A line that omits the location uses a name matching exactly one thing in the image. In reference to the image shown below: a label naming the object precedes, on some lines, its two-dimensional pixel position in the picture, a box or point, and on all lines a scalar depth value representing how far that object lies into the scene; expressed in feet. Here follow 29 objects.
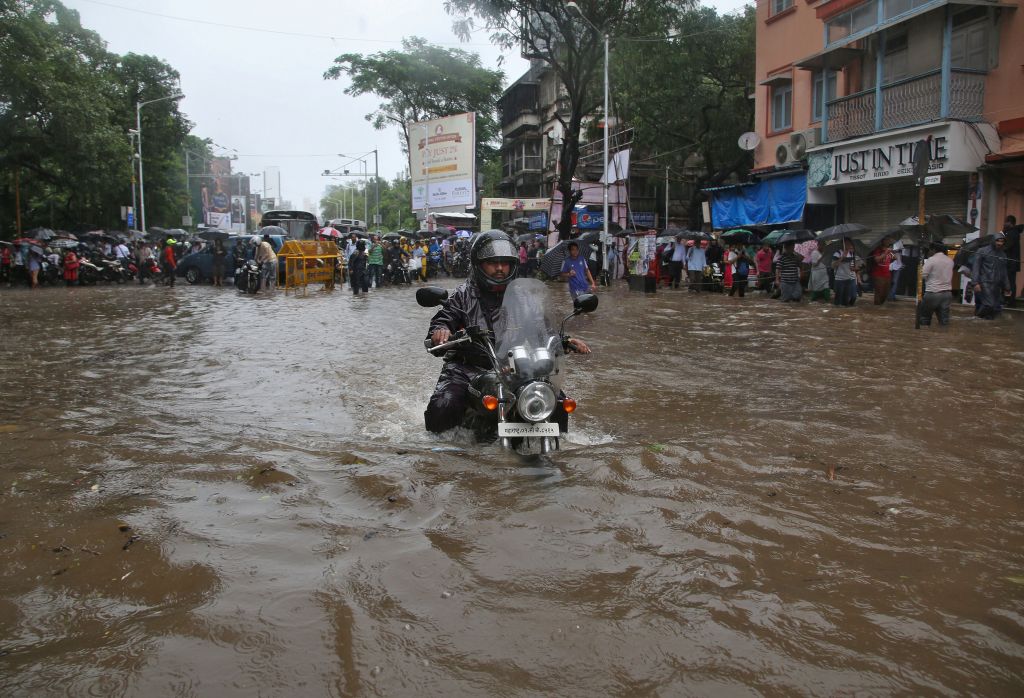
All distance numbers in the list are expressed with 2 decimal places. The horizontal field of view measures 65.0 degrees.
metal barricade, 76.07
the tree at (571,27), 87.56
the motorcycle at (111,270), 90.38
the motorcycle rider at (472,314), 17.46
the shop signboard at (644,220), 131.23
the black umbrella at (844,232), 56.29
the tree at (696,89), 94.94
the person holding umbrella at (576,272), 45.98
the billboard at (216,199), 256.93
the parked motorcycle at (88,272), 87.40
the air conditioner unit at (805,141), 72.74
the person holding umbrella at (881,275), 55.81
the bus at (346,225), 163.72
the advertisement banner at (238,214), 300.16
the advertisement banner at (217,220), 252.21
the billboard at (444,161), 132.36
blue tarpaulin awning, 75.10
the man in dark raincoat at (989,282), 45.55
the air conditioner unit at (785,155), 75.52
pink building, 55.47
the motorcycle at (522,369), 14.58
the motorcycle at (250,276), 74.64
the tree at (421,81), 159.43
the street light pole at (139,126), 137.42
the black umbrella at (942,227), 48.44
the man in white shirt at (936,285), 41.09
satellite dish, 80.48
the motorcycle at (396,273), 90.84
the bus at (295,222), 103.96
